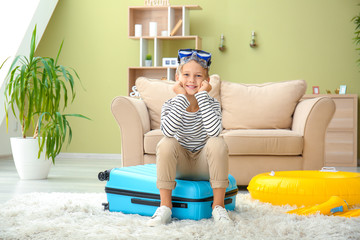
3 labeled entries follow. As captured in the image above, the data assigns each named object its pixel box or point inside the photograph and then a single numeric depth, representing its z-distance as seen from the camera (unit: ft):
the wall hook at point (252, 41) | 18.22
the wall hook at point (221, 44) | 18.39
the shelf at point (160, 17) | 17.95
